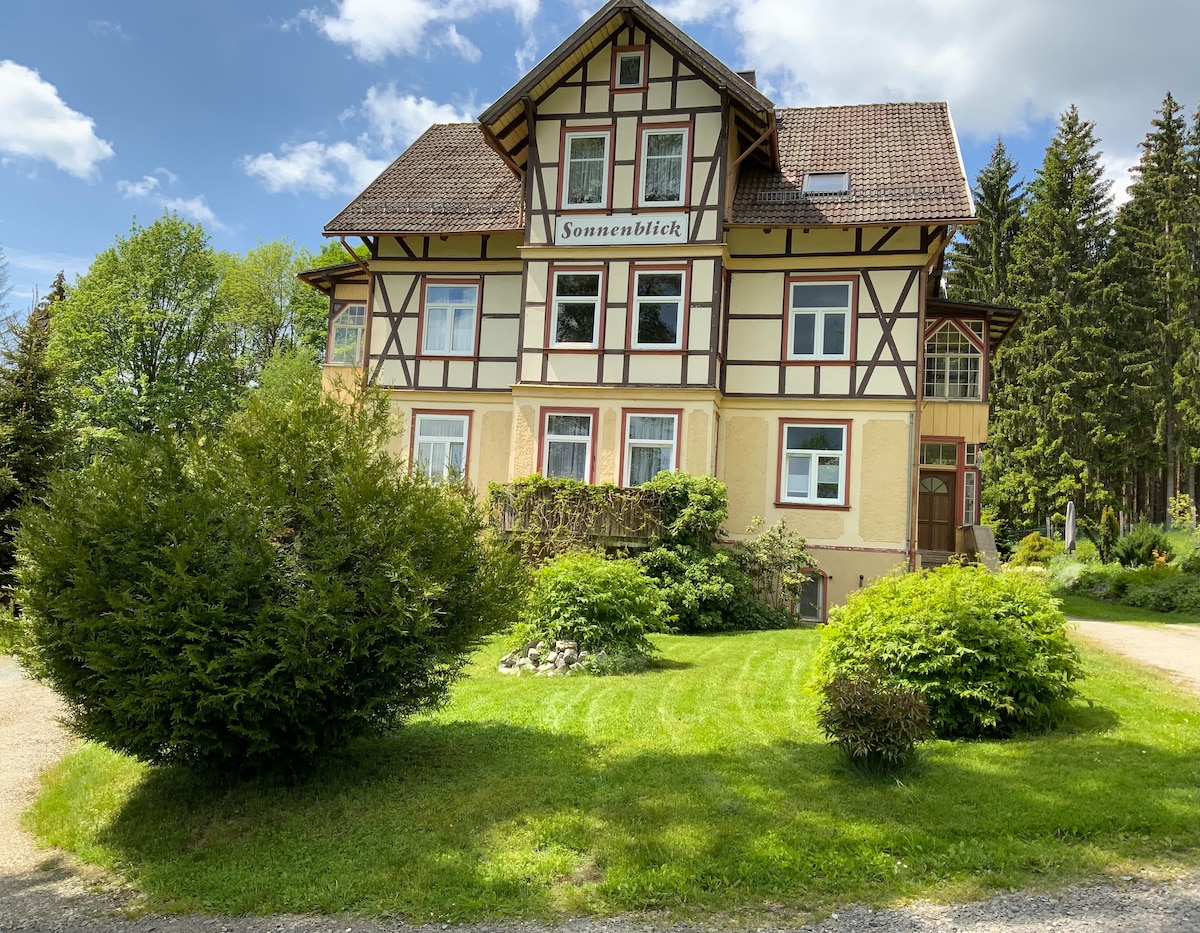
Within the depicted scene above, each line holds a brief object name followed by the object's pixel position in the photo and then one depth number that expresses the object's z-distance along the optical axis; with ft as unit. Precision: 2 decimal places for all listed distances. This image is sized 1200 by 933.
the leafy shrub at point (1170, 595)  58.95
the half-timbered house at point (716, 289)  62.13
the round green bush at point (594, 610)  39.96
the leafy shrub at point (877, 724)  21.81
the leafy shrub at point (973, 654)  25.44
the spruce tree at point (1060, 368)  107.65
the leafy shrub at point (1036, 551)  95.55
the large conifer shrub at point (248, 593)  21.31
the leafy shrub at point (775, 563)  58.54
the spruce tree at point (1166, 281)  108.99
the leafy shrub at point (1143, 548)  75.10
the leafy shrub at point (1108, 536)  81.20
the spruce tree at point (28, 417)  61.26
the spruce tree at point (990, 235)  137.08
